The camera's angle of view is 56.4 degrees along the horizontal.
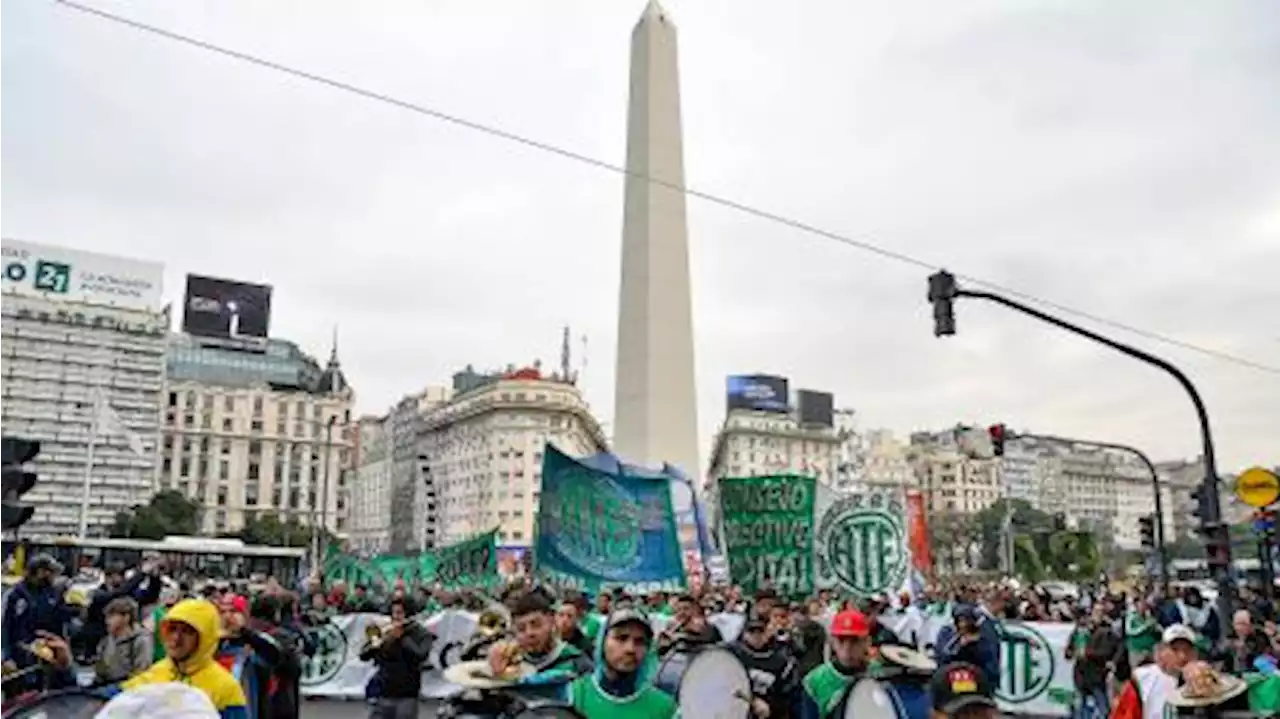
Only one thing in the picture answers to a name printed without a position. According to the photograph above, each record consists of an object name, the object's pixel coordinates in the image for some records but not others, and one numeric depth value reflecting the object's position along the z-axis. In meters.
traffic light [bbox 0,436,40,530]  9.88
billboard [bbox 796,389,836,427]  133.00
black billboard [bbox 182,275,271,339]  93.19
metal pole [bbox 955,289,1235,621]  12.46
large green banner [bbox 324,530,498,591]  20.17
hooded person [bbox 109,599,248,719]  3.75
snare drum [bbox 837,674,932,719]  4.22
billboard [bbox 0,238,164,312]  86.75
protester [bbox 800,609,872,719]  4.67
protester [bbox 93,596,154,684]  7.60
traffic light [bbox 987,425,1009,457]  22.11
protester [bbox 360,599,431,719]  7.89
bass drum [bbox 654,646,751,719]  4.63
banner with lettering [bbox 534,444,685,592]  16.86
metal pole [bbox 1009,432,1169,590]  21.03
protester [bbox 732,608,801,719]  6.54
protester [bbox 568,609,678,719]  3.72
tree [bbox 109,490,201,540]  74.38
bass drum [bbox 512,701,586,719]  3.08
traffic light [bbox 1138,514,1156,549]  21.55
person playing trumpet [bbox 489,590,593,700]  3.80
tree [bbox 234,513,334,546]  82.50
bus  39.81
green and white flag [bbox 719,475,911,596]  16.16
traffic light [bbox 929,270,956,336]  12.98
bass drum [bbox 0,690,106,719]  3.39
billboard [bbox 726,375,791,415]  113.88
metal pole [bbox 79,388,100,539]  50.64
